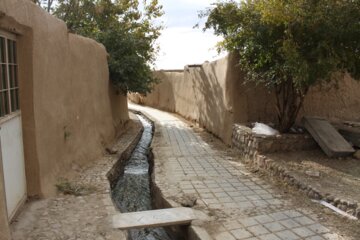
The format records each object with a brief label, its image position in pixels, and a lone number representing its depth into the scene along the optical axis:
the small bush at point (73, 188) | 5.75
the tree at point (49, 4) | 13.98
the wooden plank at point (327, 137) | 7.33
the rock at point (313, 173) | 6.39
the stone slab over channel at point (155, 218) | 4.81
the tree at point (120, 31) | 11.77
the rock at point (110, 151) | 9.13
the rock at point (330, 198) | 5.43
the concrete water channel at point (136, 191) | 5.84
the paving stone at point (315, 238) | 4.50
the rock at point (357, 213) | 4.91
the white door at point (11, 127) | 4.42
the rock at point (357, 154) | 7.36
